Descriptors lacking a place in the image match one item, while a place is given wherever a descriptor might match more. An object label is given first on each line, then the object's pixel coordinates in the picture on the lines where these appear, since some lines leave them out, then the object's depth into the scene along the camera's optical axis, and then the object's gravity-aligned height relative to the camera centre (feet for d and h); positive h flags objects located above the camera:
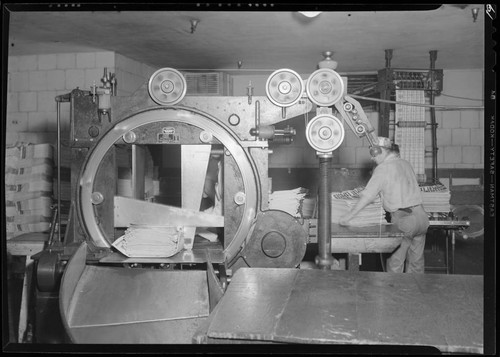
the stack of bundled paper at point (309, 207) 9.00 -0.48
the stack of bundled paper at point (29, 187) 9.29 -0.14
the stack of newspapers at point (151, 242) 6.22 -0.85
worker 9.84 -0.34
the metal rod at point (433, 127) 15.36 +1.99
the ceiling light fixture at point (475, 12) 10.68 +4.13
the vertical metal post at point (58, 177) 6.79 +0.05
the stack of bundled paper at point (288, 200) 7.35 -0.28
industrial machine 6.23 +0.25
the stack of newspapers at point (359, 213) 8.43 -0.53
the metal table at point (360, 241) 7.27 -0.92
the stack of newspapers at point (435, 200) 10.35 -0.37
